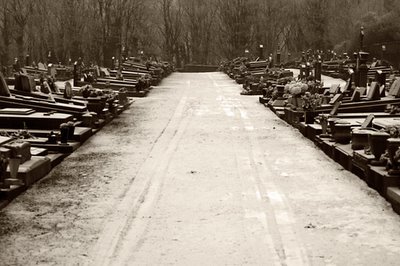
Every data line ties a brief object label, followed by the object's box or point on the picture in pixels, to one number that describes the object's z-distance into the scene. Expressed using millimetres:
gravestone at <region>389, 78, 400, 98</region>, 22962
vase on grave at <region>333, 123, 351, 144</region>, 16562
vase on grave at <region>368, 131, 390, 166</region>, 12718
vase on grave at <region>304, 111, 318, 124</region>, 20625
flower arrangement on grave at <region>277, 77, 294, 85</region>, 31788
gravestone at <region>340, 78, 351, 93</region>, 25953
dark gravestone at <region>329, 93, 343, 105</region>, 22056
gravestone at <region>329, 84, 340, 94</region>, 25336
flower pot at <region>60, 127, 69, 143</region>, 16703
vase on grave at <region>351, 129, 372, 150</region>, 14109
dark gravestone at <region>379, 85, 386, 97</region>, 23366
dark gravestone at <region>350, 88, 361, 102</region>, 22641
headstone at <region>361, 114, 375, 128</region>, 15102
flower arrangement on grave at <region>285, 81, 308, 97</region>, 23772
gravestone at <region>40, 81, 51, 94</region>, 23750
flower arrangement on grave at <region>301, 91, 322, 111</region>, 20797
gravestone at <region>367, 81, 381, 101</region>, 22547
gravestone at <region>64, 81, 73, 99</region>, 23966
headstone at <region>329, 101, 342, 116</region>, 19041
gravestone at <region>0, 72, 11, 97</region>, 20766
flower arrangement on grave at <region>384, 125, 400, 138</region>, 12406
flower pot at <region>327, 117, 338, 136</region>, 16938
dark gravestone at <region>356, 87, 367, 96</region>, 24250
